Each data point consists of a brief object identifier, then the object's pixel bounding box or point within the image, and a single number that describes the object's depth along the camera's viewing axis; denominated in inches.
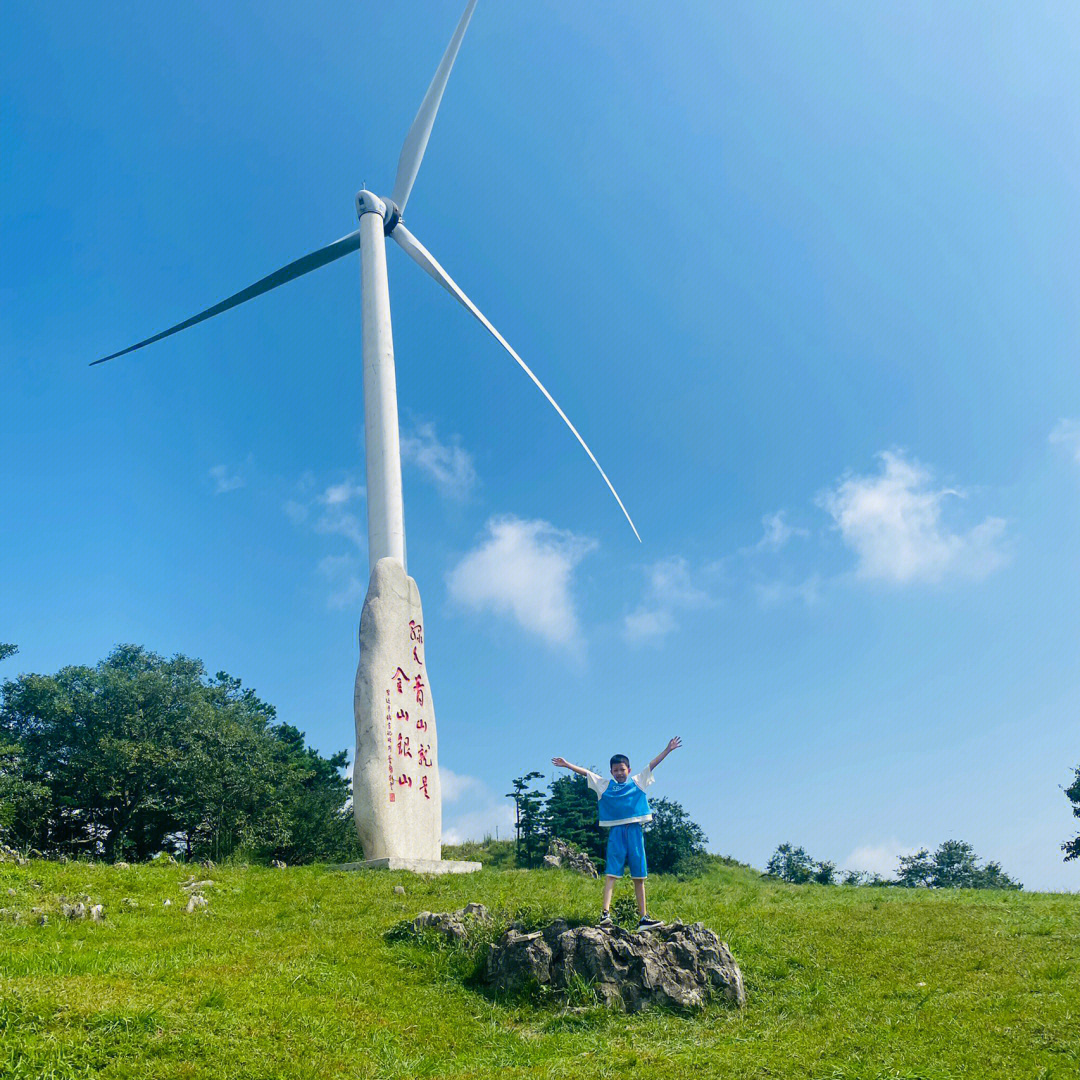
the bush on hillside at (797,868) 1187.3
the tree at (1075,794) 1405.0
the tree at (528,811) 1544.0
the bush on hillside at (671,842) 1460.4
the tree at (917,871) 1354.6
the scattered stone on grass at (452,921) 446.6
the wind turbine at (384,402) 843.4
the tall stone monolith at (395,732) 818.2
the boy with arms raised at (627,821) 440.5
